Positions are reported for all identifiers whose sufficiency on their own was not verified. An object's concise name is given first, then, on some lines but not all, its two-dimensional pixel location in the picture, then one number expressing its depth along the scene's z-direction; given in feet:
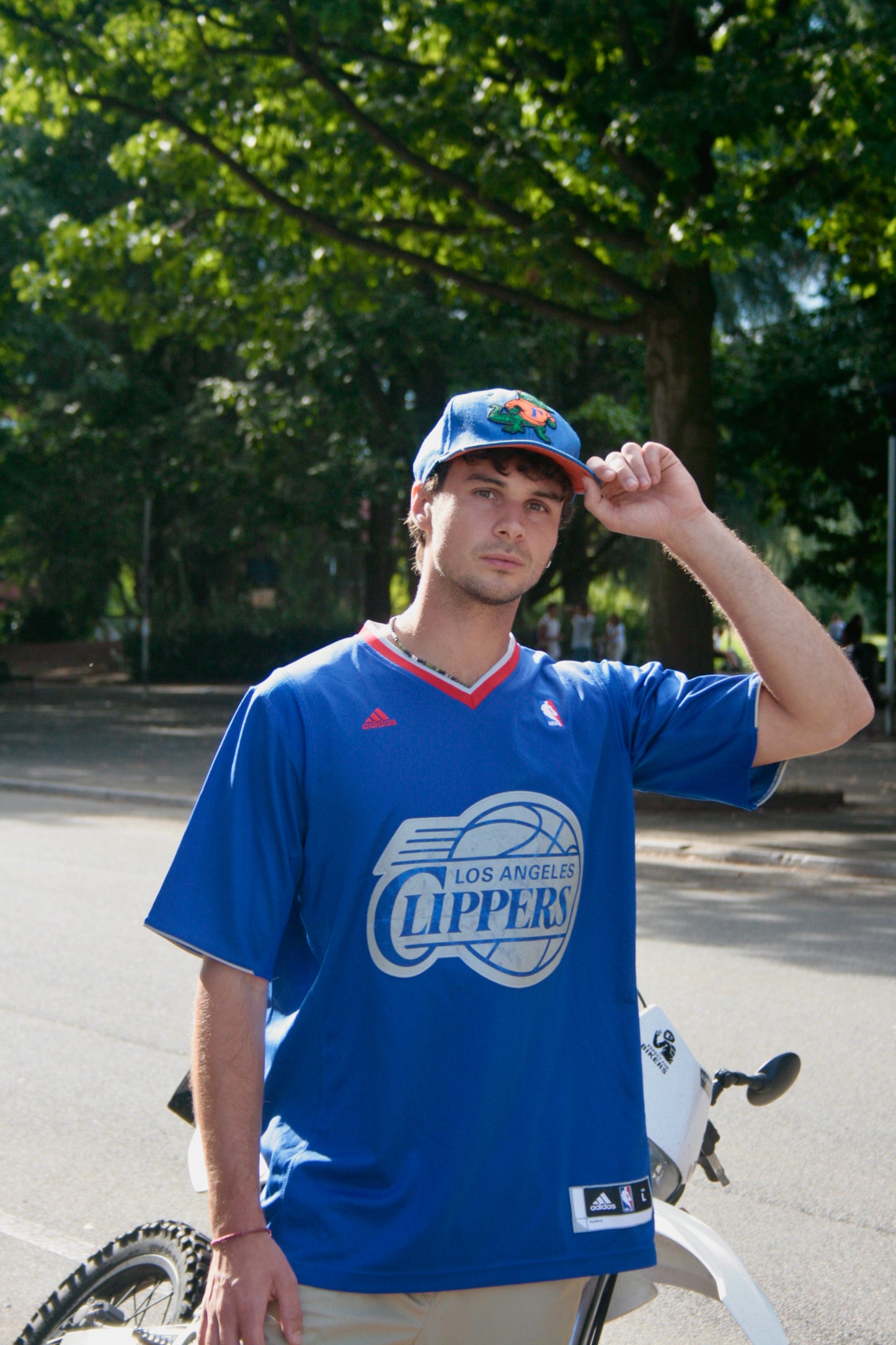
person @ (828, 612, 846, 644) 98.63
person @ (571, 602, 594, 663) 87.51
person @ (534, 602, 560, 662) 84.74
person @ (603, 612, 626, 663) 88.43
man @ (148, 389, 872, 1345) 5.91
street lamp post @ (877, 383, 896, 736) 60.85
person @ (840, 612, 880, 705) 76.48
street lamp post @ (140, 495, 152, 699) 77.51
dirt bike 6.95
